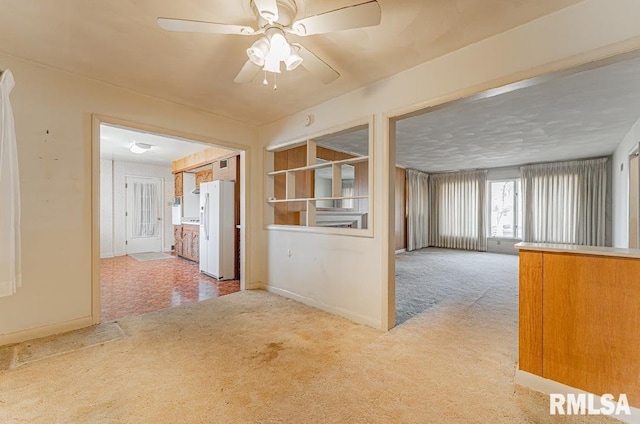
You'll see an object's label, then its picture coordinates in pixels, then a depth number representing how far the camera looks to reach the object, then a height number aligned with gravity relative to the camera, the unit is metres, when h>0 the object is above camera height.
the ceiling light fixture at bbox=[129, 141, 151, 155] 5.27 +1.25
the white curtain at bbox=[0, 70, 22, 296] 2.03 +0.17
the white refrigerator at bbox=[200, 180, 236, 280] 4.71 -0.28
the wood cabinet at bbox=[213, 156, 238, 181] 4.89 +0.80
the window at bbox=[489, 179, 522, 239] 7.75 +0.05
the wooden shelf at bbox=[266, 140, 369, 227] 3.32 +0.40
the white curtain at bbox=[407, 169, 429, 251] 8.28 +0.03
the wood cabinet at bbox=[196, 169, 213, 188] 6.14 +0.81
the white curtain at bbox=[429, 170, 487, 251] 8.16 +0.03
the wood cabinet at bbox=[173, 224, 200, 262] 6.12 -0.70
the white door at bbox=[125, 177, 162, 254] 7.57 -0.07
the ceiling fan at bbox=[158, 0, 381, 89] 1.44 +1.03
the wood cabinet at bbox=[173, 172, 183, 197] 7.35 +0.73
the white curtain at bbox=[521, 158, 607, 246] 6.39 +0.23
